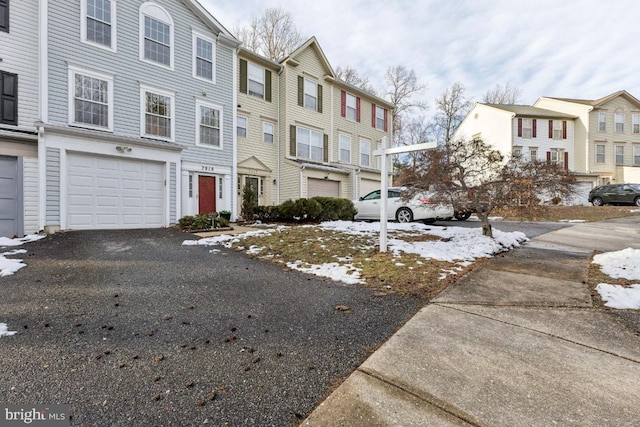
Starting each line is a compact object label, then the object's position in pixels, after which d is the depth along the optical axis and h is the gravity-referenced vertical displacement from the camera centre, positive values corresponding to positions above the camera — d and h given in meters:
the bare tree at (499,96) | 33.84 +13.08
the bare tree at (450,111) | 32.09 +10.92
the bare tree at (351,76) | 26.73 +12.12
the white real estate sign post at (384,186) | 5.51 +0.47
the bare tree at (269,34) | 21.09 +12.45
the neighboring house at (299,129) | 13.36 +4.09
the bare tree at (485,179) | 5.72 +0.67
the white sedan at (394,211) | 10.91 +0.03
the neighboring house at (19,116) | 7.63 +2.51
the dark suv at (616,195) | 18.19 +1.12
